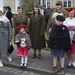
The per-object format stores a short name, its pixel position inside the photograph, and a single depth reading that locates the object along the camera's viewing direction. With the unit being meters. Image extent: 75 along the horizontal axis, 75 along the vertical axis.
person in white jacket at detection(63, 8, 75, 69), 4.51
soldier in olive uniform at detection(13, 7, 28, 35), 4.99
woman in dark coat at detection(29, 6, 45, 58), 5.04
